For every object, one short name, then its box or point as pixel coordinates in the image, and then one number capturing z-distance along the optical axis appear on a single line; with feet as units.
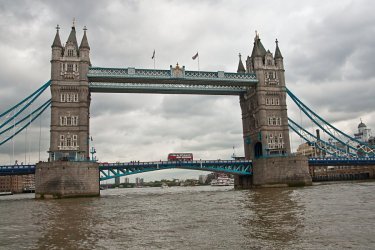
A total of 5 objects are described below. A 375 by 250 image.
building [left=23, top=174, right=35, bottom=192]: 574.97
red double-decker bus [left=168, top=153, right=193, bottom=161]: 227.20
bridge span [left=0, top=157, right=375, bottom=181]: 196.44
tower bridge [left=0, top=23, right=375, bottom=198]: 185.47
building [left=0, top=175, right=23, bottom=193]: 507.09
